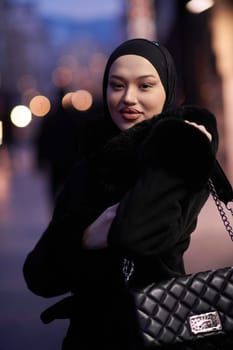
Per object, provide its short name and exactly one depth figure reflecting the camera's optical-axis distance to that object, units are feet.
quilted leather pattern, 5.59
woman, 5.30
